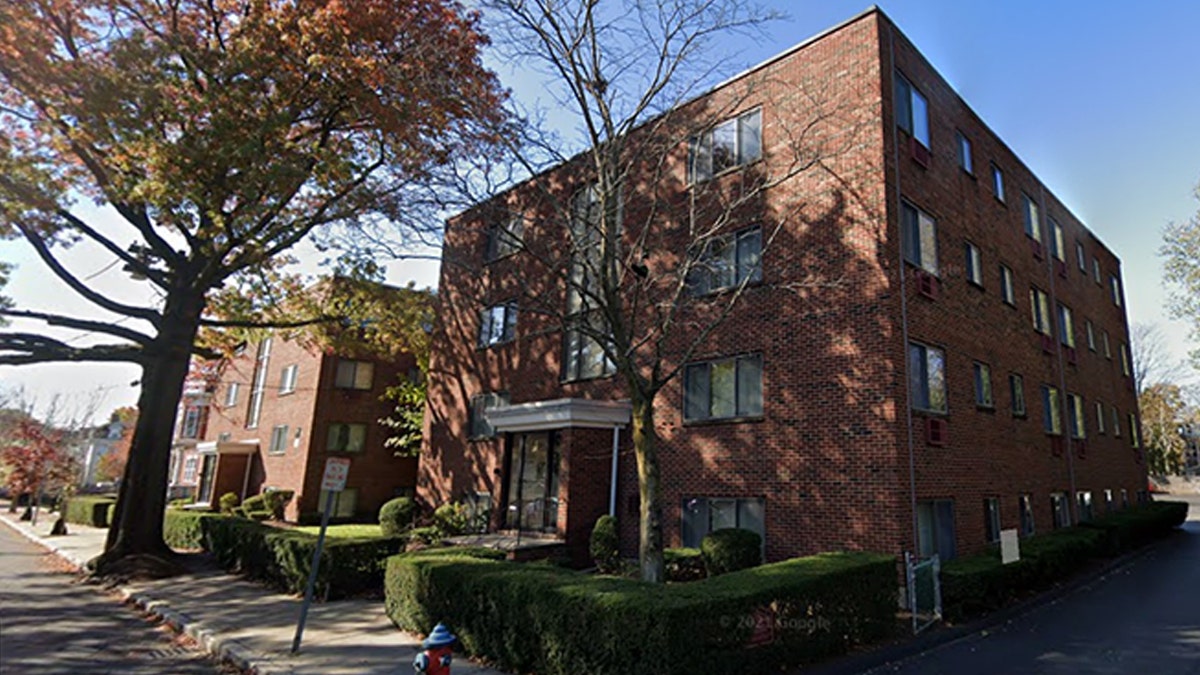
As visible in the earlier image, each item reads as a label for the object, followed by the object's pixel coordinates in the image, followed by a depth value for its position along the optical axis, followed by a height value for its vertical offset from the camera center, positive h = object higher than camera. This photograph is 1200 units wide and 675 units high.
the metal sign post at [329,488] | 8.44 -0.29
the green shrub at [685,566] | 11.91 -1.48
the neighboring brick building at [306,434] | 25.94 +1.28
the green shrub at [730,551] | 11.13 -1.09
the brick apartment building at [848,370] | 11.30 +2.52
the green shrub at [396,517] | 17.97 -1.30
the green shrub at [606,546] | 13.27 -1.33
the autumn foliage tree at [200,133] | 12.35 +6.55
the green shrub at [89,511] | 27.22 -2.49
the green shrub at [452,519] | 17.09 -1.23
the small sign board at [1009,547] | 10.21 -0.70
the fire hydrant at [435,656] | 5.94 -1.66
